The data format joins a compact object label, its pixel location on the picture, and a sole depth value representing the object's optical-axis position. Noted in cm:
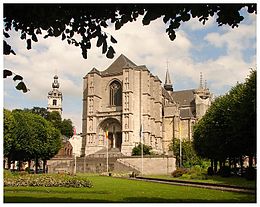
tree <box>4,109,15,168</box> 3669
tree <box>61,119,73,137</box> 8068
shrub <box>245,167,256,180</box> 2459
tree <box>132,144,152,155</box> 5363
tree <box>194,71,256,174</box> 2203
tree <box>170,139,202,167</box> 5690
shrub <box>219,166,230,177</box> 3098
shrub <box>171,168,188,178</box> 3193
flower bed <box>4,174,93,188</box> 1894
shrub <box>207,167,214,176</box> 3495
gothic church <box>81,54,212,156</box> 5941
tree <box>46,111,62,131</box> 7812
